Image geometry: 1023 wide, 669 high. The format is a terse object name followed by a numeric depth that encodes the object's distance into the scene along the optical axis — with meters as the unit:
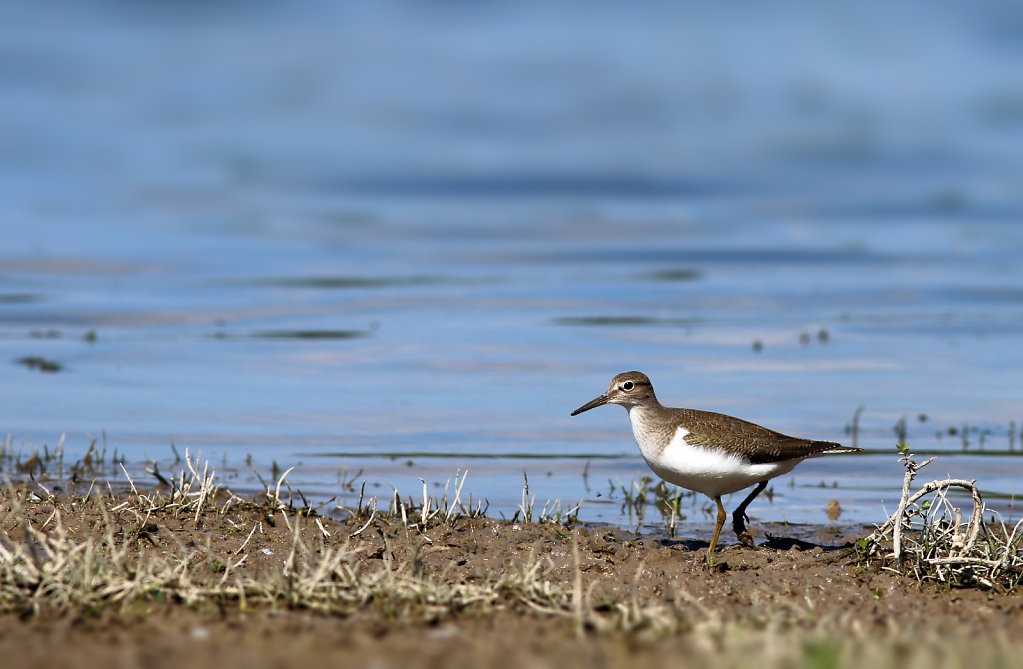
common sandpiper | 15.91
